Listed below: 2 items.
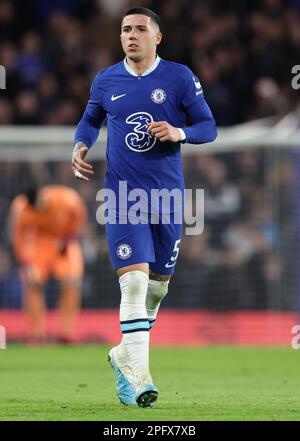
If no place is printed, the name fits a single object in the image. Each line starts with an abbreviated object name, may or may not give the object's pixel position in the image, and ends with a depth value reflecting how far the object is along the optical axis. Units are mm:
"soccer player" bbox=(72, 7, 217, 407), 14727
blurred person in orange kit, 29531
